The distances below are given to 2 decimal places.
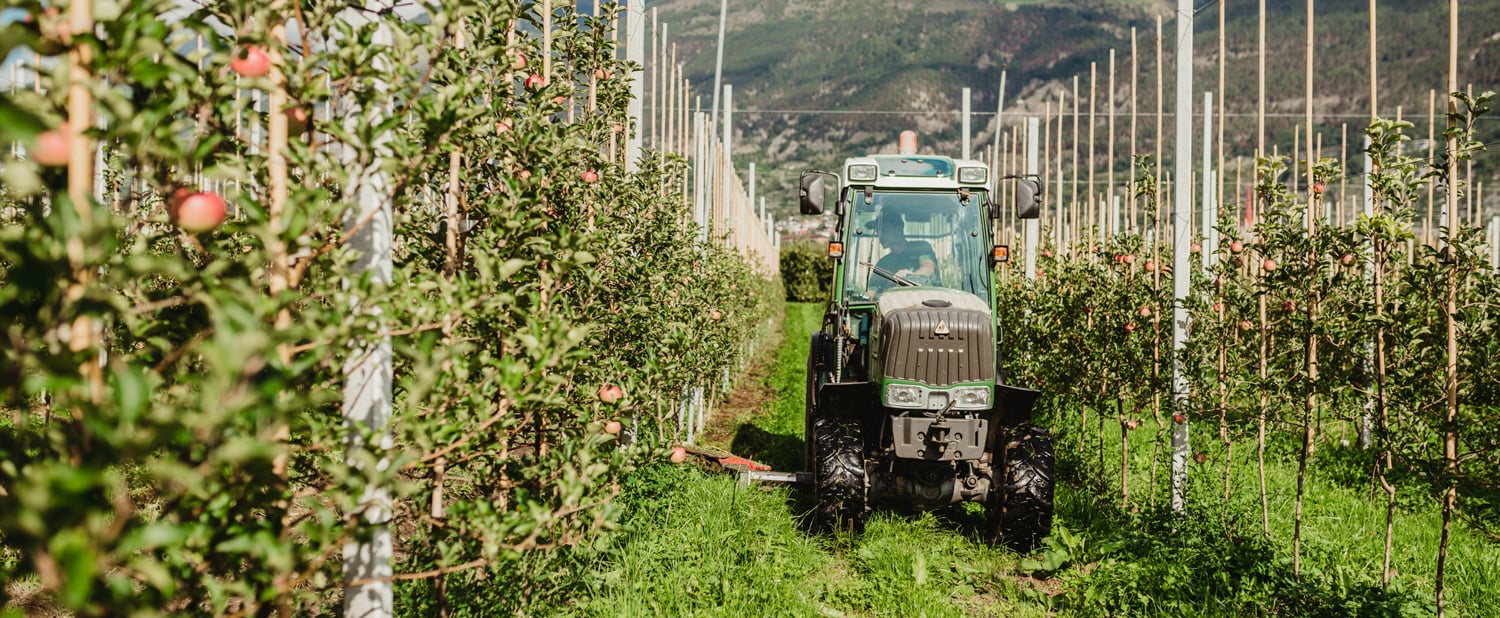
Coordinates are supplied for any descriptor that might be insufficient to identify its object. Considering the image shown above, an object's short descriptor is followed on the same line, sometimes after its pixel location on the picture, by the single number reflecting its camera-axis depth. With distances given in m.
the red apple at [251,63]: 1.61
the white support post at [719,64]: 9.96
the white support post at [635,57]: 5.24
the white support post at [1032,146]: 10.48
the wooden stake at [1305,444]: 4.34
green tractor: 4.75
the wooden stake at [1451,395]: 3.44
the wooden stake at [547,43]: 3.45
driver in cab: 5.58
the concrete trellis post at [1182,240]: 5.44
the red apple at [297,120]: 1.83
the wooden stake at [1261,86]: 5.63
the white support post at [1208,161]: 8.59
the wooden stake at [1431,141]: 7.80
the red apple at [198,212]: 1.42
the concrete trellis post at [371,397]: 2.15
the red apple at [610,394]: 2.72
